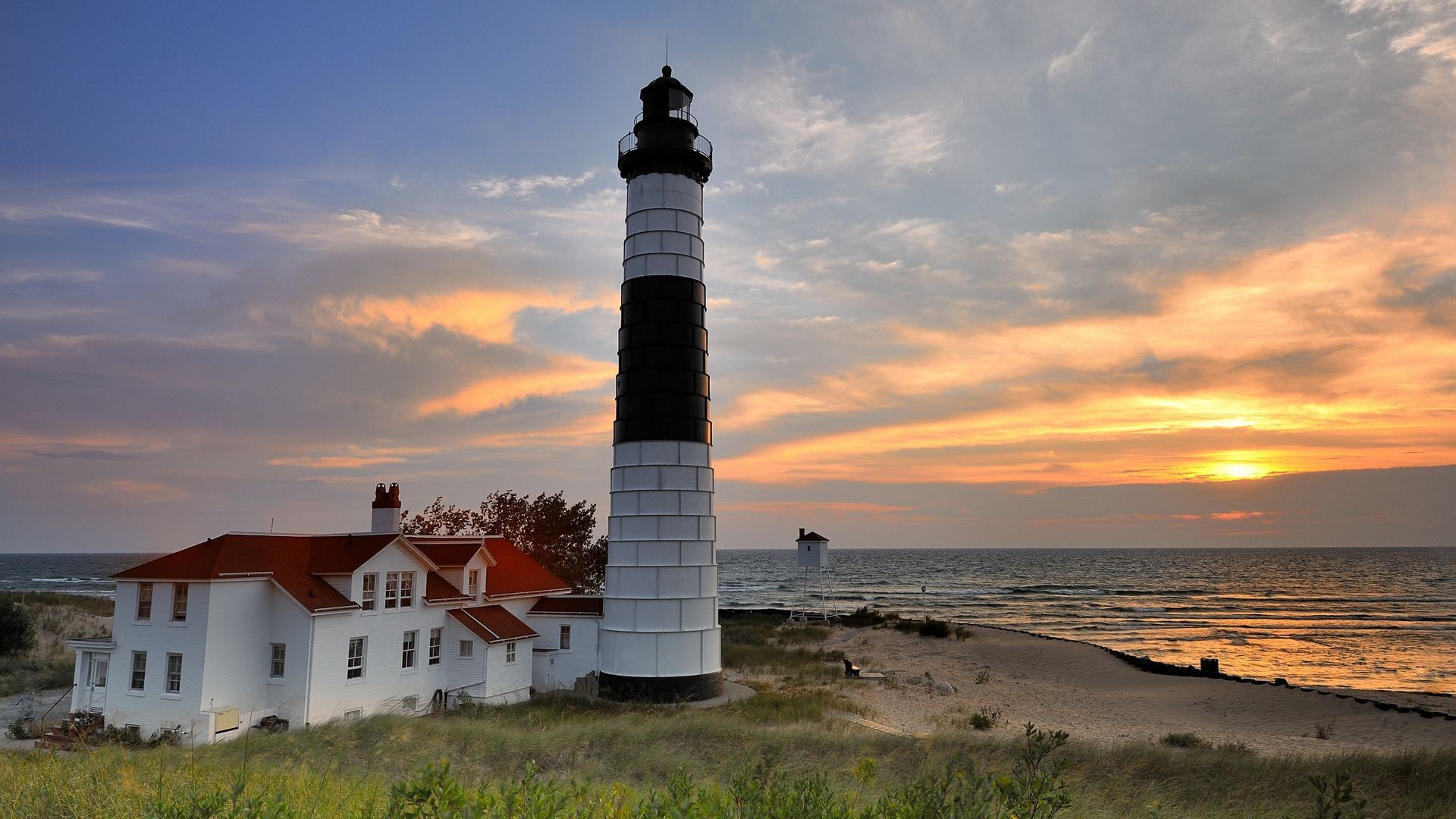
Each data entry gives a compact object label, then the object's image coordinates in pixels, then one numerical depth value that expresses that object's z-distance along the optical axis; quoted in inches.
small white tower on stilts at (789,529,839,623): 2031.3
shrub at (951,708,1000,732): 1020.5
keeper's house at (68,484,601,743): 829.8
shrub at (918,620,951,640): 2100.1
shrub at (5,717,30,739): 833.5
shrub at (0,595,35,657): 1349.7
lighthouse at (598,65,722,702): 1043.9
